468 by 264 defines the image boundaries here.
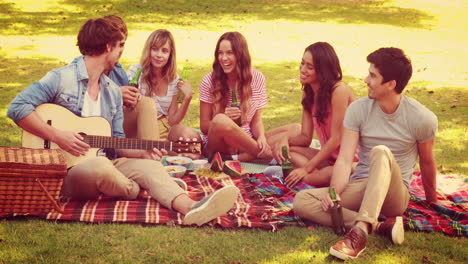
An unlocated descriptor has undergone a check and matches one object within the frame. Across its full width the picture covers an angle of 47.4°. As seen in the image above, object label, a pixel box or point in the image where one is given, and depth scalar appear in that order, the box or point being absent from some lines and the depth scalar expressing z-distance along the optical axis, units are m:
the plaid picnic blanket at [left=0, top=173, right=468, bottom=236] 4.45
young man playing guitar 4.47
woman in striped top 6.18
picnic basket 4.11
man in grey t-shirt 4.38
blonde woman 6.31
